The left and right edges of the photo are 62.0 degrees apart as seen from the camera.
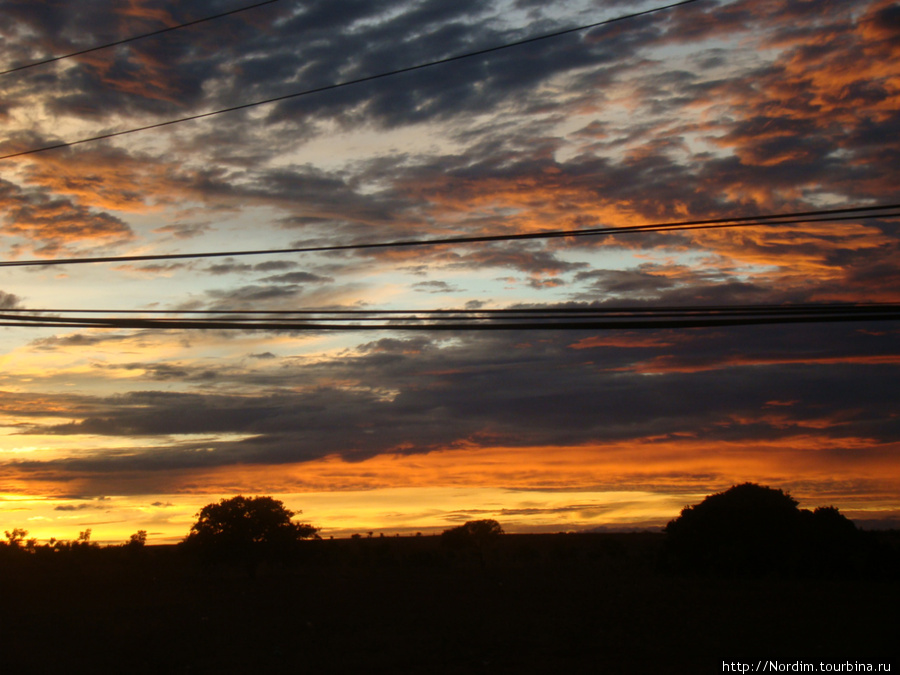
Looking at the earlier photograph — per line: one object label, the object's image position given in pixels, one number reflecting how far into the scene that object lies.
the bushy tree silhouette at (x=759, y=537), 42.53
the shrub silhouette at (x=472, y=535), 81.19
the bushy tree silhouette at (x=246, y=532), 57.66
